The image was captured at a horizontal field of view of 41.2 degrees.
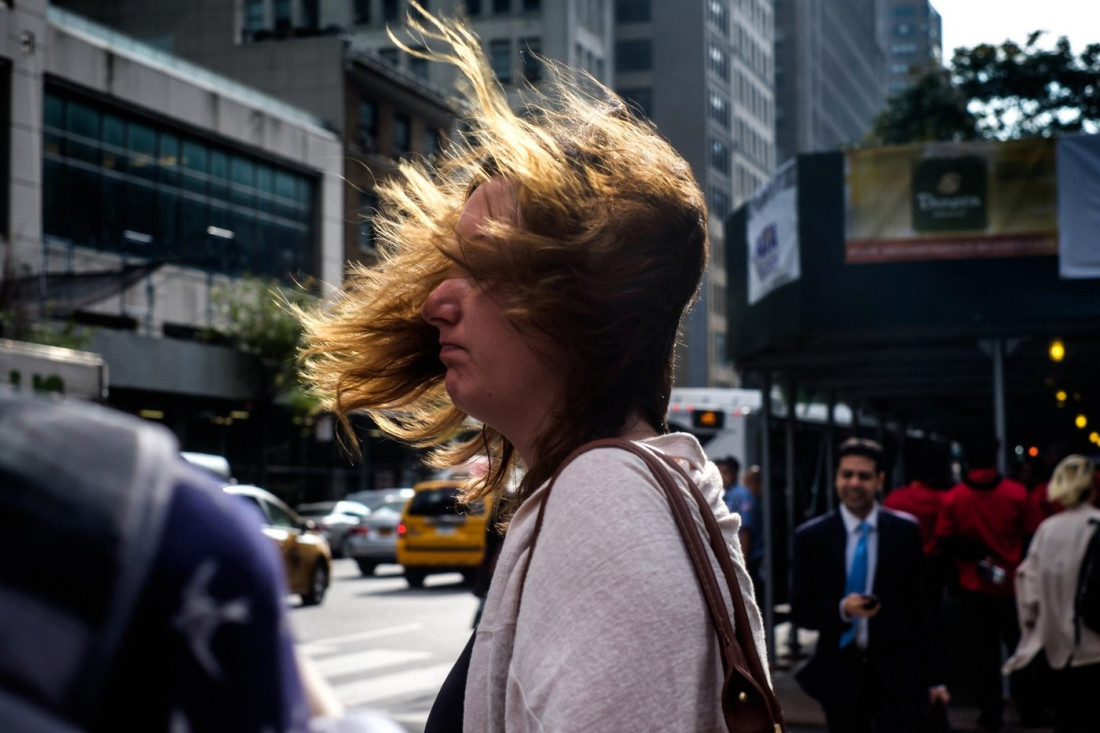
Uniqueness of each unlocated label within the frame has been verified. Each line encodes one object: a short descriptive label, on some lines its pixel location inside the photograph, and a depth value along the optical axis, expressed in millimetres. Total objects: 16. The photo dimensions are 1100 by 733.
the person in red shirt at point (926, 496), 10891
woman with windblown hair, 1453
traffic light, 19828
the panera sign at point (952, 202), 10281
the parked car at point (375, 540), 25625
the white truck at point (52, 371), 14469
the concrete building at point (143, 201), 31469
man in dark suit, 6730
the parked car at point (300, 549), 18078
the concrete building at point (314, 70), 48125
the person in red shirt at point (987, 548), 9930
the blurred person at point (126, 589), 653
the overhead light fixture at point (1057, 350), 12836
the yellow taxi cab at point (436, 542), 22172
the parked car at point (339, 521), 31248
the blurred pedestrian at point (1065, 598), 7922
